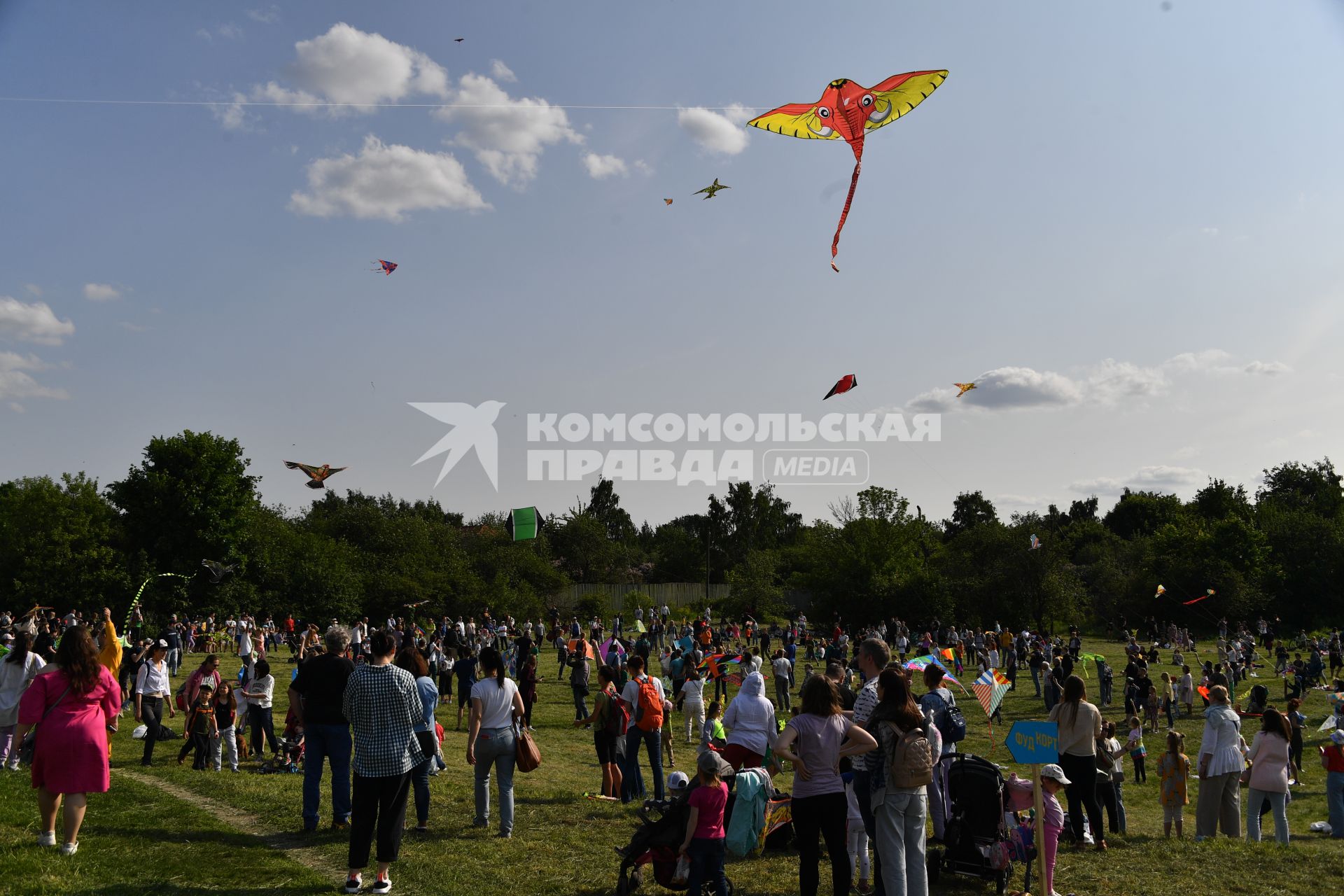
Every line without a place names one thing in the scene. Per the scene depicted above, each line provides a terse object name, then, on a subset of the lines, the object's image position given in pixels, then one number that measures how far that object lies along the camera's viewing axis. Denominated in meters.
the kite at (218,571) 34.32
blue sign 5.37
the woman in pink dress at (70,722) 5.36
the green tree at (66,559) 38.75
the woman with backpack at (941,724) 6.23
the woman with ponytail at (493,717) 6.59
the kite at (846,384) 15.41
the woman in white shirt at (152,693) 10.20
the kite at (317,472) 23.44
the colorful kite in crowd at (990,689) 13.75
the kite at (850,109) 10.12
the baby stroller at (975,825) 5.96
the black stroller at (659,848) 5.75
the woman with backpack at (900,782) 4.84
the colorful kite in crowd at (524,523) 31.00
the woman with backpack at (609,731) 9.04
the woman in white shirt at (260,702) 10.39
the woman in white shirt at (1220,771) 8.10
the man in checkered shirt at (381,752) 5.30
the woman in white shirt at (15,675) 7.79
